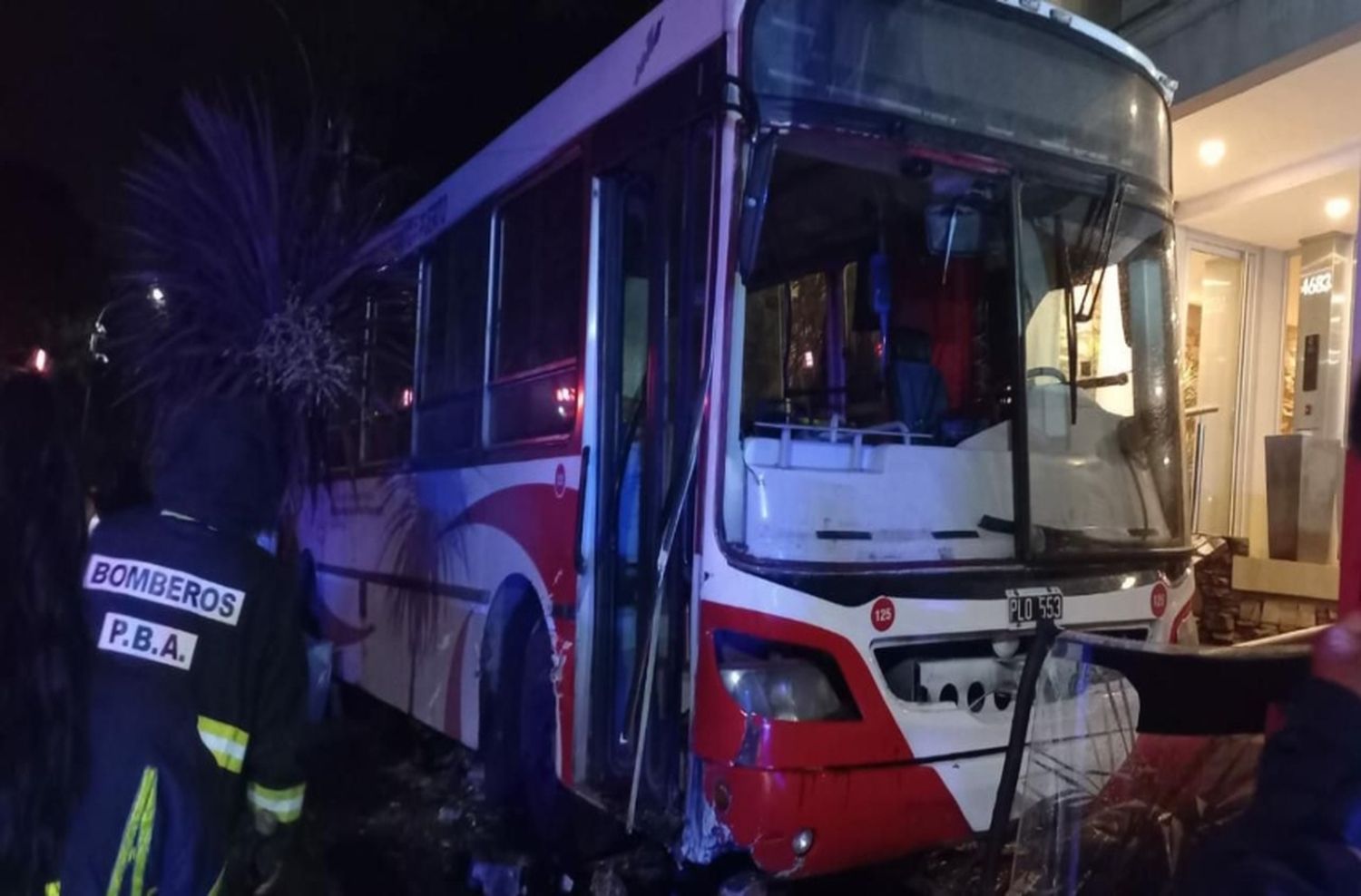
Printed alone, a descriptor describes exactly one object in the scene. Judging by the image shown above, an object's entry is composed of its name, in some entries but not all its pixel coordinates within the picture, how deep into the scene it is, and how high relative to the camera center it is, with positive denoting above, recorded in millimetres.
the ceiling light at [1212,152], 8508 +2301
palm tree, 5754 +771
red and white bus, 3867 +134
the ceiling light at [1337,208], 8922 +2040
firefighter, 2451 -553
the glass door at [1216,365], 10016 +900
